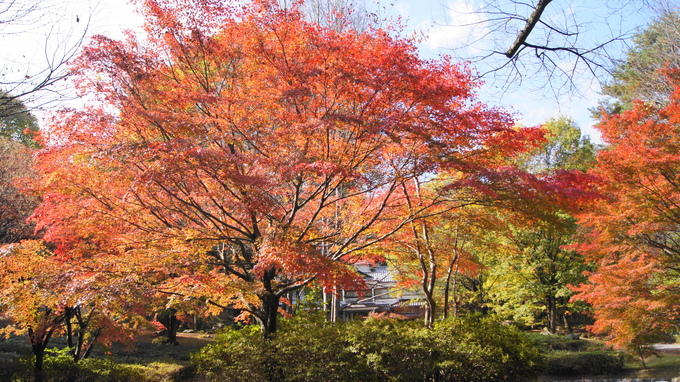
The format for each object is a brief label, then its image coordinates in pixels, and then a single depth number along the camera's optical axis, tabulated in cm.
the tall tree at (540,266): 1948
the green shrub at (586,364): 1184
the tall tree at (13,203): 1445
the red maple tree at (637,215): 1023
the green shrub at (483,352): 734
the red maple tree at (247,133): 677
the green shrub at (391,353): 687
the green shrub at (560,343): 1600
